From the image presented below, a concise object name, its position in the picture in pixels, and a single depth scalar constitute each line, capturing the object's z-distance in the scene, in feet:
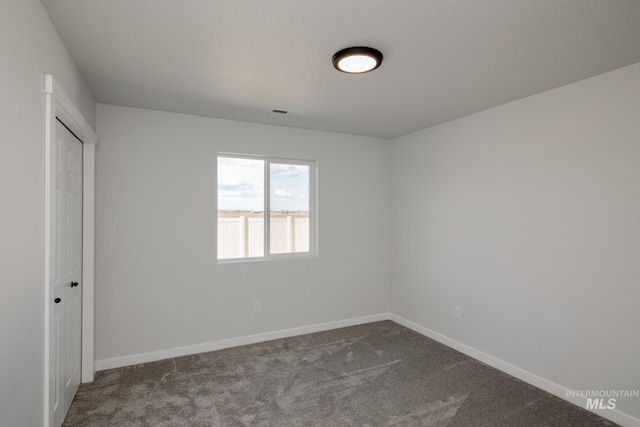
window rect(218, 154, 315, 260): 12.44
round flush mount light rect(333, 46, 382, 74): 6.86
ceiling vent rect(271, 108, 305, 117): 10.98
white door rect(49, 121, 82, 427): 6.91
